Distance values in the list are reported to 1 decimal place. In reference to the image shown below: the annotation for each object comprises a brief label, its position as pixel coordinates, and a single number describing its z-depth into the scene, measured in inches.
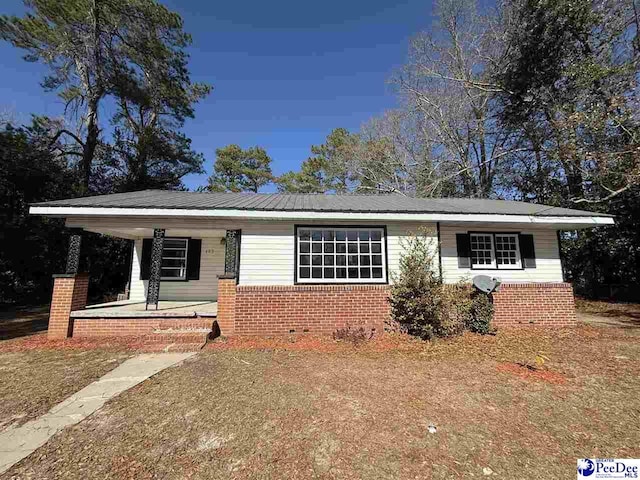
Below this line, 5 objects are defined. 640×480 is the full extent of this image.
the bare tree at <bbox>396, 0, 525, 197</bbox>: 697.6
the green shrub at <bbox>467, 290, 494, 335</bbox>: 290.2
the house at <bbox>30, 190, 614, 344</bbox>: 280.7
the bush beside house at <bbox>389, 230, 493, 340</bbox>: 276.1
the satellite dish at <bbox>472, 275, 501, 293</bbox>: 286.7
